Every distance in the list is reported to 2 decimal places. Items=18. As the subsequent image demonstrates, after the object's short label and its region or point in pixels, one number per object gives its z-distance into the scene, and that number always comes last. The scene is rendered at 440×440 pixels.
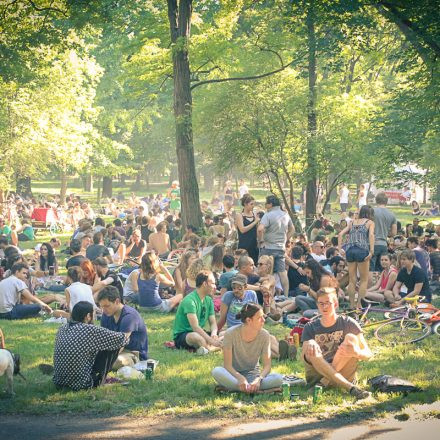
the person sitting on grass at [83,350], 9.80
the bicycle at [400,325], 13.09
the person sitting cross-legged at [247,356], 9.76
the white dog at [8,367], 9.55
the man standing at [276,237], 16.55
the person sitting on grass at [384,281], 15.81
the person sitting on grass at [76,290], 13.59
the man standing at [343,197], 40.50
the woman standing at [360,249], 15.07
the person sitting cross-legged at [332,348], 9.59
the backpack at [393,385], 9.77
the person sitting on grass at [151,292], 15.77
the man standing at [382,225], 17.12
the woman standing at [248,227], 17.08
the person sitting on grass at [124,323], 10.60
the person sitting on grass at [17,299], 15.20
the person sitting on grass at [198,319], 12.02
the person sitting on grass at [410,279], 15.07
